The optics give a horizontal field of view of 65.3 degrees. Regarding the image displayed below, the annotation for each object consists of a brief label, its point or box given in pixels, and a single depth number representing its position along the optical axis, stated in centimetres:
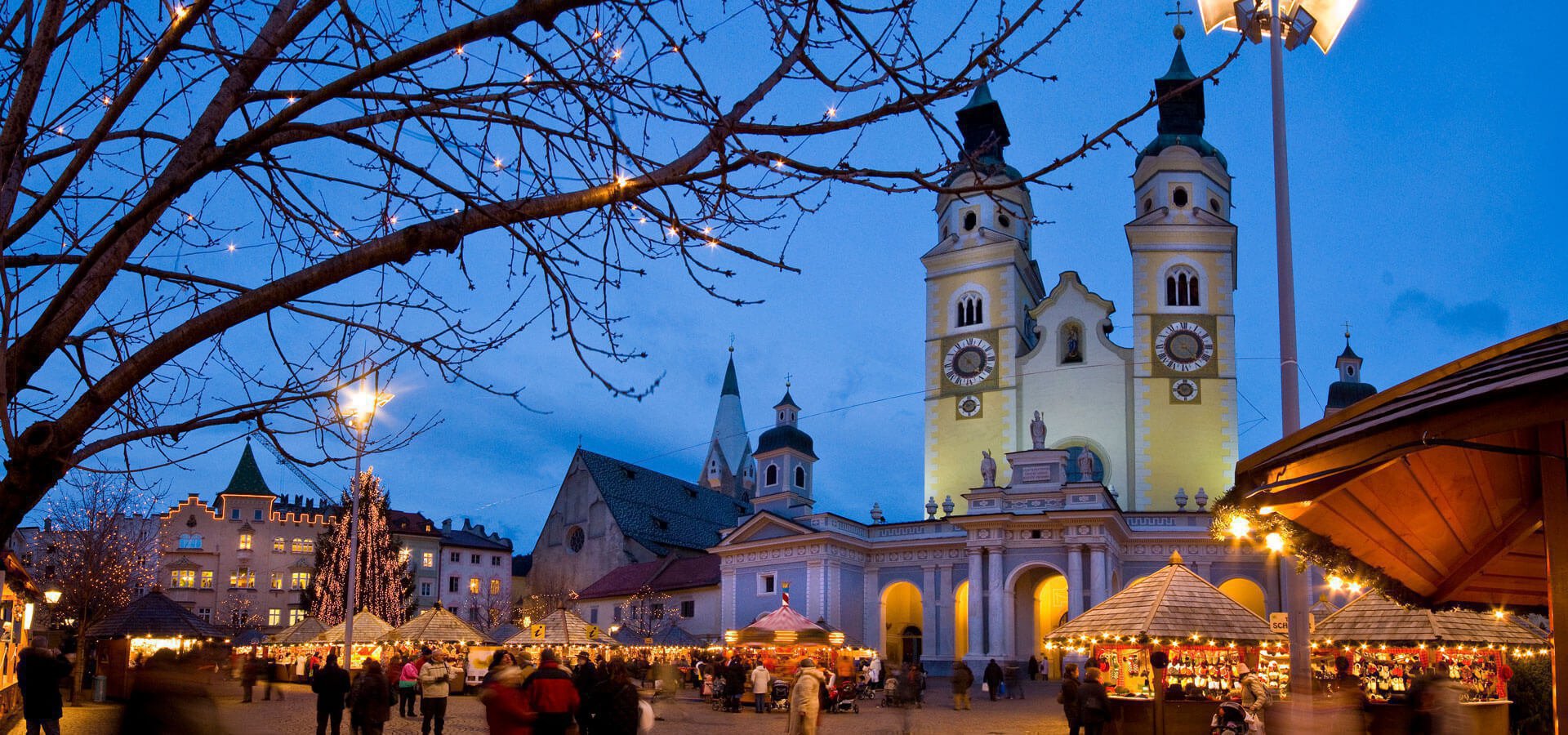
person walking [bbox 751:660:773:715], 3041
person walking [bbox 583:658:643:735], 1230
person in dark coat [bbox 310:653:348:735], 1617
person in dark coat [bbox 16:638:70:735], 1446
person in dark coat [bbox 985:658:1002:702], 3650
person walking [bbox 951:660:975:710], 3116
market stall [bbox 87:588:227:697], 2997
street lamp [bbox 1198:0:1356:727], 1130
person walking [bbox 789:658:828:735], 1606
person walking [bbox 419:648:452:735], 1952
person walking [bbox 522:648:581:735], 1027
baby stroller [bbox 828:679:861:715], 3050
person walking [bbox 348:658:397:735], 1512
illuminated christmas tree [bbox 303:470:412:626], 6309
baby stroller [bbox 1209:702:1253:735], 1551
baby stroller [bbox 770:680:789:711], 3153
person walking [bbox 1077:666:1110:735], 1658
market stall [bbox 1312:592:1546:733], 1877
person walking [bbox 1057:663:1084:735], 1909
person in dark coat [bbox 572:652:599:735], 1332
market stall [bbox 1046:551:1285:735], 1727
